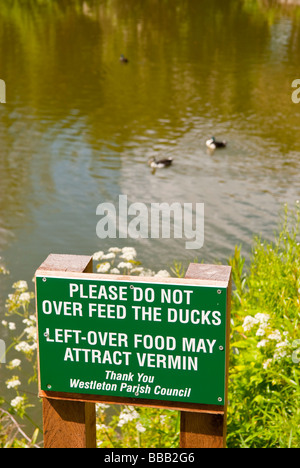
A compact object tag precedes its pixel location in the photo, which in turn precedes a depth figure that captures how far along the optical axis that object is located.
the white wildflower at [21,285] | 5.04
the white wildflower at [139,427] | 3.77
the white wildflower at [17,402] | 4.18
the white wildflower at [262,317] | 4.14
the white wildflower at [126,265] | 5.36
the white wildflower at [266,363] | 4.11
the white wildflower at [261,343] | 4.10
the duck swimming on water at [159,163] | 12.12
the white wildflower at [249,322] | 4.14
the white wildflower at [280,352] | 4.06
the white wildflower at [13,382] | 4.36
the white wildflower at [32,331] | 4.67
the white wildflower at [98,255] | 5.59
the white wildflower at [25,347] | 4.52
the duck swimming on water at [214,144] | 13.06
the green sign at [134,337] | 2.66
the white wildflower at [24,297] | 4.88
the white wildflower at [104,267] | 5.11
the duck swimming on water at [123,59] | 20.55
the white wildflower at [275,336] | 4.07
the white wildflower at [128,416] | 3.78
